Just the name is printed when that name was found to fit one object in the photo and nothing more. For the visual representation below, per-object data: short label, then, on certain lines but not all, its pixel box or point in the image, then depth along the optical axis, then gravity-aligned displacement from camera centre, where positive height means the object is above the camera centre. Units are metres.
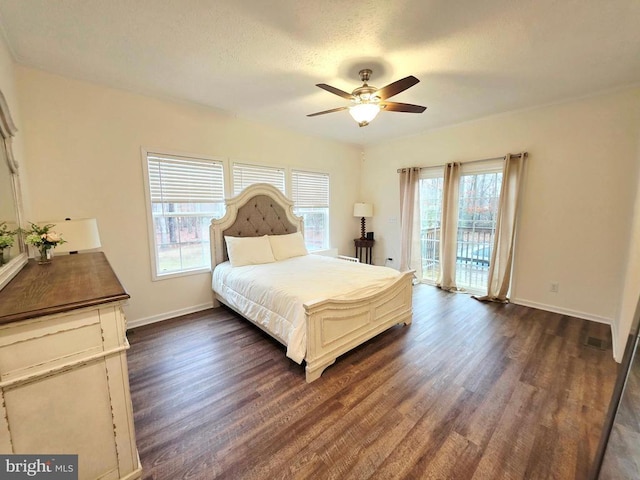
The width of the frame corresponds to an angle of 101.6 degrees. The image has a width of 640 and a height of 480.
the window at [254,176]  3.71 +0.48
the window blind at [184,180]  3.08 +0.35
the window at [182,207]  3.10 +0.01
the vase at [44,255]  1.88 -0.34
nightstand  5.14 -0.85
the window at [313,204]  4.46 +0.07
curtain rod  3.45 +0.69
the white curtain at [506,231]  3.50 -0.31
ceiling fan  2.13 +0.94
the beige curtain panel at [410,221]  4.57 -0.23
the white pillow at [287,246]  3.76 -0.56
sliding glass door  3.85 -0.14
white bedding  2.18 -0.76
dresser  0.97 -0.68
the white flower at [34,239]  1.80 -0.21
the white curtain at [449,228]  4.06 -0.32
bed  2.12 -0.75
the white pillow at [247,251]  3.38 -0.57
